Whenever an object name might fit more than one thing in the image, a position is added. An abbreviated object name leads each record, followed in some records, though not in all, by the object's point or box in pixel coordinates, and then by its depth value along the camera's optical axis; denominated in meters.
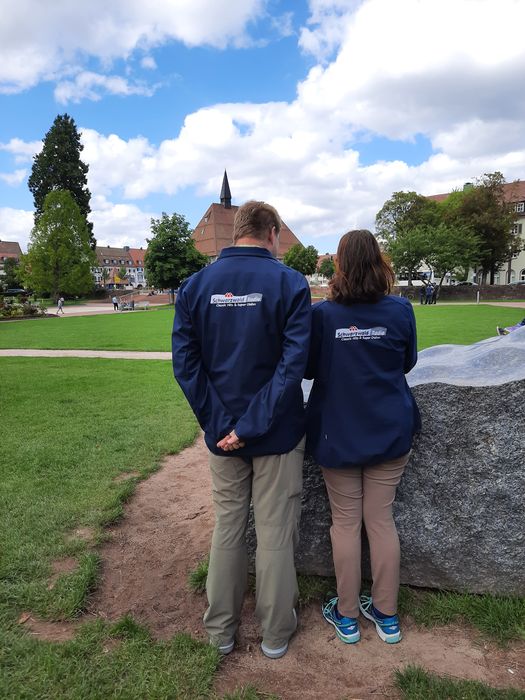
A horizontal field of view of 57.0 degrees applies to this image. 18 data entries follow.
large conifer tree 56.91
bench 41.72
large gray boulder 2.59
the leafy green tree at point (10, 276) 77.19
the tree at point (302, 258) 77.50
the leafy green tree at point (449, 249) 42.38
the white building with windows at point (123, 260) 125.50
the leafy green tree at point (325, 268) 92.98
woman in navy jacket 2.31
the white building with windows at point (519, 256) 63.34
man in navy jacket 2.22
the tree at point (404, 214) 53.84
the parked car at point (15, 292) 59.47
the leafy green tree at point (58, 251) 48.94
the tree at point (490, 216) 46.59
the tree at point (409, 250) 43.03
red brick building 85.12
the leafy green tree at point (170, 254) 50.84
